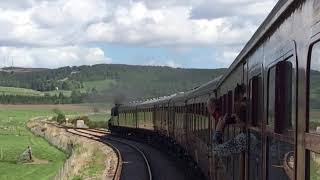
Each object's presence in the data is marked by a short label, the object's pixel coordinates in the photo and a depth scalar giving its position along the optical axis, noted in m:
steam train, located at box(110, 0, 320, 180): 3.17
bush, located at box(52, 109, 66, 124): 121.25
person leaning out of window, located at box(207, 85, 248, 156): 6.38
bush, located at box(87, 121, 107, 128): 101.66
